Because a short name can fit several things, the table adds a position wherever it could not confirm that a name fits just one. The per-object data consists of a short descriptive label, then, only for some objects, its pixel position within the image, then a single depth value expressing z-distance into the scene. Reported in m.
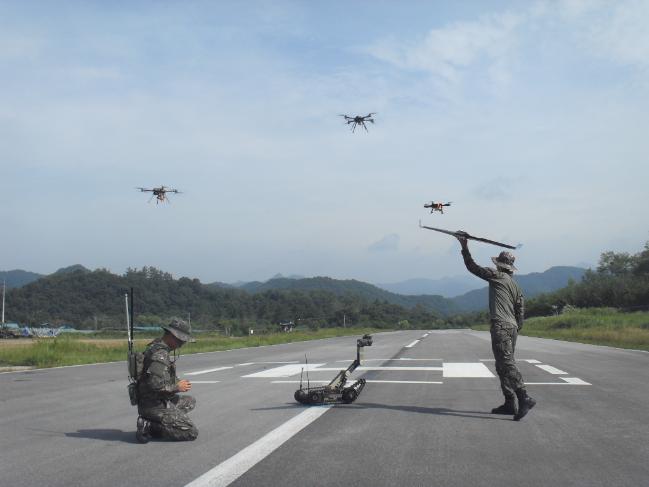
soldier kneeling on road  6.18
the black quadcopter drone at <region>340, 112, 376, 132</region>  17.78
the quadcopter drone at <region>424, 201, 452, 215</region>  11.19
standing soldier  7.39
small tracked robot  8.72
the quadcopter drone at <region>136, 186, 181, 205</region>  17.55
